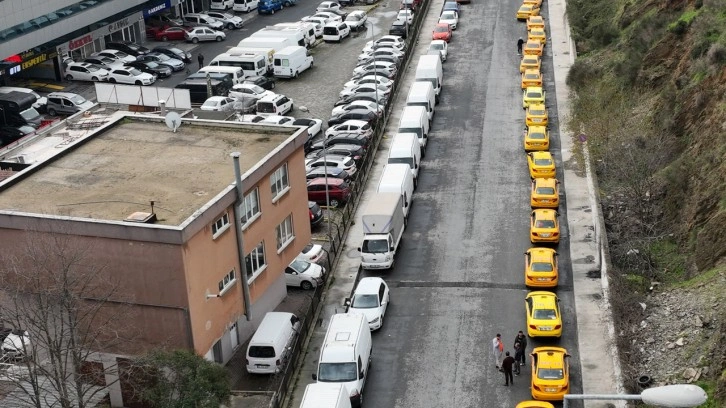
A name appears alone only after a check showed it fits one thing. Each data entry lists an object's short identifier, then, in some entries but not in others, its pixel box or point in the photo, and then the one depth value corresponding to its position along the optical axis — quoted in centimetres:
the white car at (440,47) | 7950
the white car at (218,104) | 6819
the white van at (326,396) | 3522
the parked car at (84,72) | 7906
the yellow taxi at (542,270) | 4556
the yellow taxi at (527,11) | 8906
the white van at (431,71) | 7131
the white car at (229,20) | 9319
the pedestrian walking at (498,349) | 4003
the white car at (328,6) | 9469
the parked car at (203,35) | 8988
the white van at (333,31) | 8869
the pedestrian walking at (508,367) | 3878
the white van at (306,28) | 8594
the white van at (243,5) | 9806
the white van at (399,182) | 5222
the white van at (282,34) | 8300
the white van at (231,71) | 7556
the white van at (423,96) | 6625
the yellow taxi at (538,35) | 8064
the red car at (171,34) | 9081
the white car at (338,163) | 5828
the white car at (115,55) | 8138
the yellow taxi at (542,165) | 5642
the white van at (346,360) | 3838
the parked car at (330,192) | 5597
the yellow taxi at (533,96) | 6750
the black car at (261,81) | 7494
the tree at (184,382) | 3428
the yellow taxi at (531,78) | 7144
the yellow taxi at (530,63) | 7459
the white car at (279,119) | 6453
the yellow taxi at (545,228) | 4947
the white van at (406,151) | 5716
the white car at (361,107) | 6731
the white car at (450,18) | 8812
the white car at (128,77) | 7844
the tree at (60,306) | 3422
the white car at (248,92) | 7131
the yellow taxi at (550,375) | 3738
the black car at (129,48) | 8419
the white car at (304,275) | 4762
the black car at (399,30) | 8681
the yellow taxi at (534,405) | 3528
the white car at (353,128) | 6384
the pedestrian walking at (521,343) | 3950
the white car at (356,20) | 9136
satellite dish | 4541
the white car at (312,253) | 4862
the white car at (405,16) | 8762
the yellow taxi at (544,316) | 4150
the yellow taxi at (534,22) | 8383
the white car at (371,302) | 4341
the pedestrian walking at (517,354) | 3944
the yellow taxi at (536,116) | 6406
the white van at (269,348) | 4059
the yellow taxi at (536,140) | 6094
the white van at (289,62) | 7856
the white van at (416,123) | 6181
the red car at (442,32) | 8388
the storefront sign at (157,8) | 9075
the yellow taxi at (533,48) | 7819
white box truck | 4831
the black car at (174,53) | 8369
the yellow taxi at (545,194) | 5300
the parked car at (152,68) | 8069
